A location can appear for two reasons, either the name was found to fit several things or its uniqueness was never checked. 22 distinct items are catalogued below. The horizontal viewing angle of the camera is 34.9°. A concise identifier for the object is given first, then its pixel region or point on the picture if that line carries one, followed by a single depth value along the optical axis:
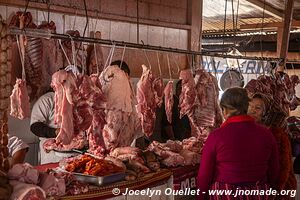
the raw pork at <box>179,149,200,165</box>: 5.51
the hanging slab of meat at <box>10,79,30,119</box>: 4.39
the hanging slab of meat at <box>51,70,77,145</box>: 4.32
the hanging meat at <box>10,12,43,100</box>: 5.88
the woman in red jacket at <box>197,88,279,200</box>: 4.35
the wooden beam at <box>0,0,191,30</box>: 5.99
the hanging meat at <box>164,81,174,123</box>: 5.76
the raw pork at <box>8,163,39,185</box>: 3.65
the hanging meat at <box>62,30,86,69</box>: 6.24
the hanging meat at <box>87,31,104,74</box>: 6.59
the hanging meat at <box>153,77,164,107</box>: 5.45
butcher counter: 4.29
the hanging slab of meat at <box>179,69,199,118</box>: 5.98
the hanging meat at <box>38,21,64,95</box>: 6.02
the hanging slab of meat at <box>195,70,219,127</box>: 6.18
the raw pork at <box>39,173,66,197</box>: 3.91
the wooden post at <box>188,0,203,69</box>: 8.89
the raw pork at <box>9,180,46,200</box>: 3.49
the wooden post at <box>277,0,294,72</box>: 8.73
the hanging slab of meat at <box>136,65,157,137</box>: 5.25
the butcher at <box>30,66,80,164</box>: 5.99
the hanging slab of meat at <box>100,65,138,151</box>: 4.82
